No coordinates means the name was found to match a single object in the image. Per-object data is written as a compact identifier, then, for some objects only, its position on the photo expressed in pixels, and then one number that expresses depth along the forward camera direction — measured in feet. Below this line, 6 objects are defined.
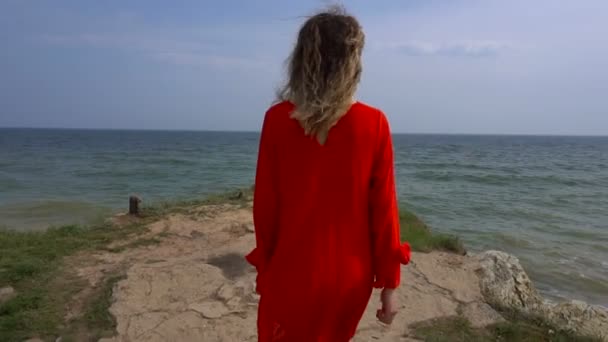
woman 5.68
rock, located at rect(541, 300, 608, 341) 15.67
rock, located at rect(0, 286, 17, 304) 14.47
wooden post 26.76
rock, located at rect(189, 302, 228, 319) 13.83
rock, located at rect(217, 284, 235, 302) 14.97
